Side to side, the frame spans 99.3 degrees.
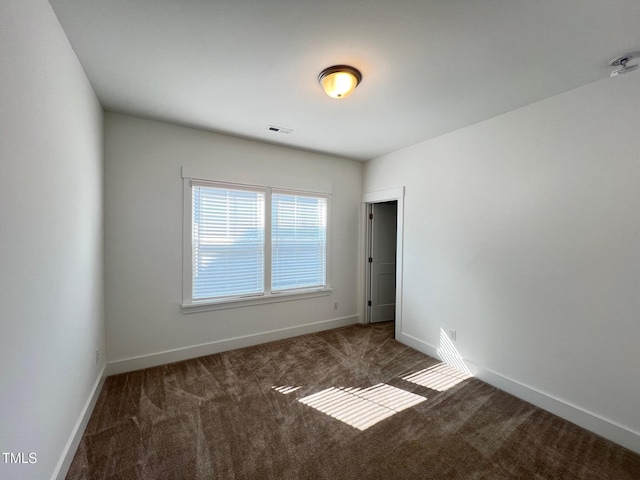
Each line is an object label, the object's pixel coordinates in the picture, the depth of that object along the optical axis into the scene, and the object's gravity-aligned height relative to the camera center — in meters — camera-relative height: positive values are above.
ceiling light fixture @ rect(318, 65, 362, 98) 2.00 +1.19
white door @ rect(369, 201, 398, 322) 4.61 -0.42
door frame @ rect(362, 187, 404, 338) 3.89 -0.01
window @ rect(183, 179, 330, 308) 3.29 -0.11
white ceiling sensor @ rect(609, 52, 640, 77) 1.81 +1.22
